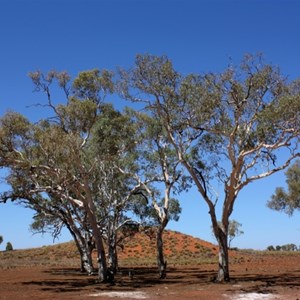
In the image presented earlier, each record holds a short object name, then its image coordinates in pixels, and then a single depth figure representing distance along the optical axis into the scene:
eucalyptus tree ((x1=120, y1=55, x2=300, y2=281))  24.28
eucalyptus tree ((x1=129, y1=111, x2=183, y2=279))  30.42
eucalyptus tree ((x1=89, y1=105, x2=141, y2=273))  28.72
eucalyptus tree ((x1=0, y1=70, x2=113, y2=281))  25.34
